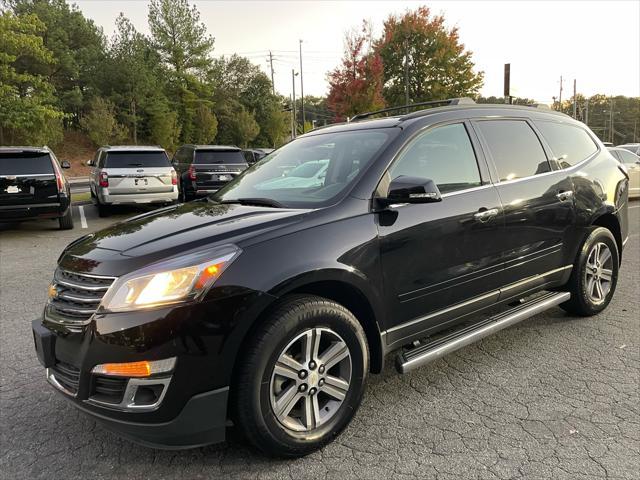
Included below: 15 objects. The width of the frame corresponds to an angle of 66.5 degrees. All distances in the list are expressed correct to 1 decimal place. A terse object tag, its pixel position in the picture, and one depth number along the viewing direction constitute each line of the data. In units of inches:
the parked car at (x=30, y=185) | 355.3
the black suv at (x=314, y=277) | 85.3
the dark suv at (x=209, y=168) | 511.8
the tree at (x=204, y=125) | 1870.1
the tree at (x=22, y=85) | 802.2
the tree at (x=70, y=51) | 1636.3
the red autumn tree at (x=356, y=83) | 1042.1
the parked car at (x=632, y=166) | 524.1
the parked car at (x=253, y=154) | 966.4
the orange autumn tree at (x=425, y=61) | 1550.2
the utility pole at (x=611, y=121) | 3487.2
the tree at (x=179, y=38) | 1784.0
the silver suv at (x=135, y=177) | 441.7
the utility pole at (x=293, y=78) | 2138.3
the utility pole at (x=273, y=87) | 2426.2
